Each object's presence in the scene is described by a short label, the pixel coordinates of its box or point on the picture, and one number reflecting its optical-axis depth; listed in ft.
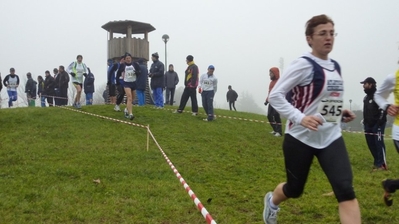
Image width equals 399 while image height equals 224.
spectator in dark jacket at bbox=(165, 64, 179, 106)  64.78
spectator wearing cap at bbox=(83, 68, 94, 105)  65.72
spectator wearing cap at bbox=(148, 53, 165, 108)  53.42
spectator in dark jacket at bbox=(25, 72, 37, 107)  73.20
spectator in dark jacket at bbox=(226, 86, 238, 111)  89.84
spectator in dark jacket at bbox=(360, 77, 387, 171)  29.32
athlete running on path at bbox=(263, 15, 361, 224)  12.14
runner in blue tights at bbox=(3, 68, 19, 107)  65.87
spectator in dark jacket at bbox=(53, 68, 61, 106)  61.04
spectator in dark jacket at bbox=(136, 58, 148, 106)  53.30
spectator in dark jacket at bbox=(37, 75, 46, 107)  71.21
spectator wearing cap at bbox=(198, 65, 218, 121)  46.93
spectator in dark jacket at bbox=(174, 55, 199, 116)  48.14
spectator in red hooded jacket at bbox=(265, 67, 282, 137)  42.06
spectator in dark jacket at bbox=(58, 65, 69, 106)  58.44
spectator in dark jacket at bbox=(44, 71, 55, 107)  64.03
